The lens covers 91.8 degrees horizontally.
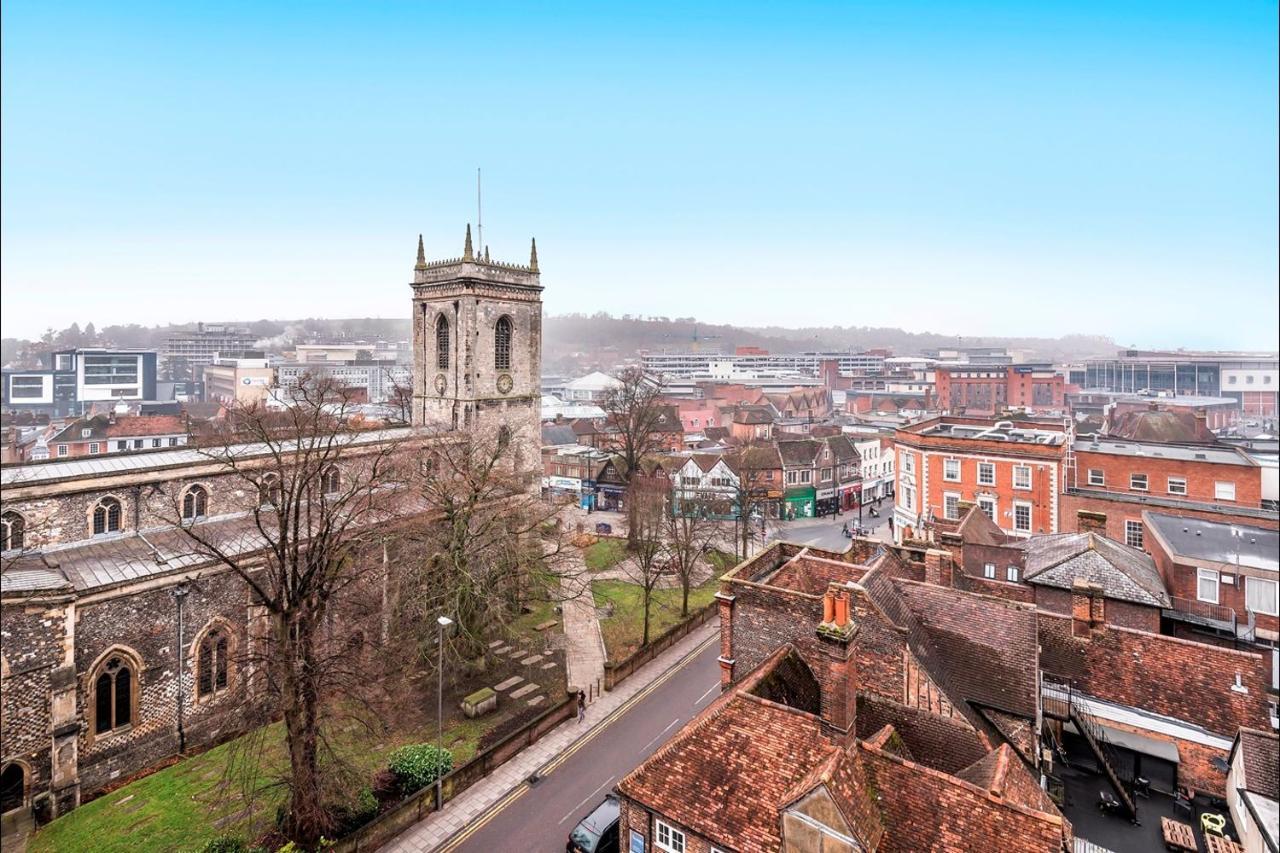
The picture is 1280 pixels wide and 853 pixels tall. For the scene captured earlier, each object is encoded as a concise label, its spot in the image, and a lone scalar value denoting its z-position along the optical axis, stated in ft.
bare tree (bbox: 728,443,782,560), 125.29
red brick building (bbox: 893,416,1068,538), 111.34
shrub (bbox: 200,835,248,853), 44.32
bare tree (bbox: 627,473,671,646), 101.60
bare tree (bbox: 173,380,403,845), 46.57
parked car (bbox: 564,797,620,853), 47.19
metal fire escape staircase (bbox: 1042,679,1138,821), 48.32
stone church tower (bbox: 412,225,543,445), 107.04
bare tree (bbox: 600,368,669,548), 129.29
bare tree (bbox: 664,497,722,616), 98.27
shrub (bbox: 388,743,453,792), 54.29
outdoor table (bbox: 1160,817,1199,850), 44.45
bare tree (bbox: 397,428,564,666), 71.61
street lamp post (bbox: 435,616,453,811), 53.52
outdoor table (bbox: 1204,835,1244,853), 42.70
